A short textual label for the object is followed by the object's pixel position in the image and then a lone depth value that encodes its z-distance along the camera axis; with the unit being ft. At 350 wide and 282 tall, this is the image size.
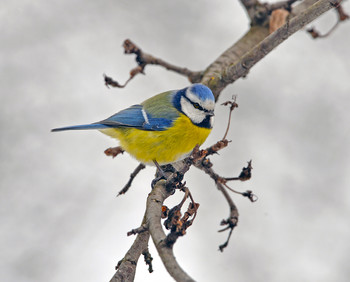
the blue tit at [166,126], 15.56
